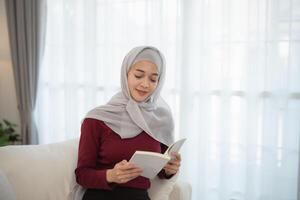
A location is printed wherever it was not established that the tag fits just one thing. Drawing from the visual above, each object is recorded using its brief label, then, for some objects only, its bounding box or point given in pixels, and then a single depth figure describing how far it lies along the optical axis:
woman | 1.37
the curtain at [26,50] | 2.89
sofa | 1.44
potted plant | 2.96
